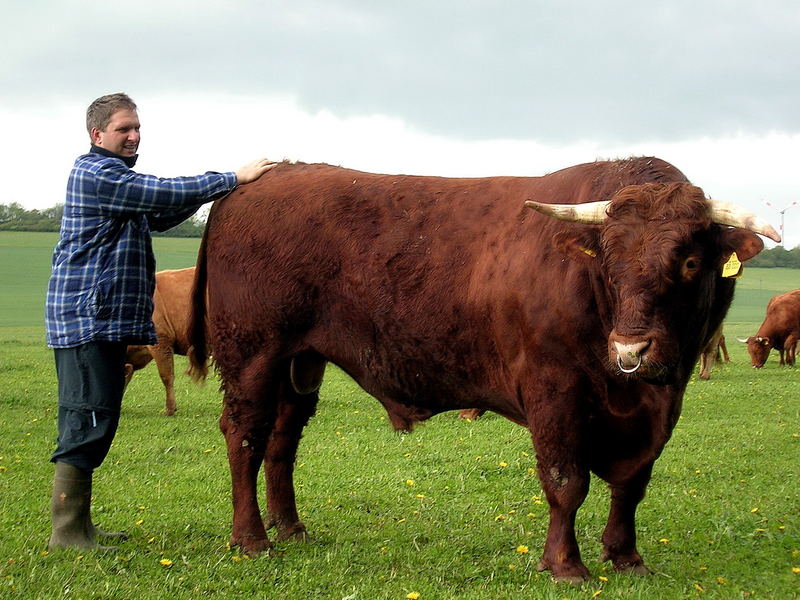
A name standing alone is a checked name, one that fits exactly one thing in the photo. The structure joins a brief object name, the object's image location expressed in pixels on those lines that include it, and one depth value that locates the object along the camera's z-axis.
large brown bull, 4.78
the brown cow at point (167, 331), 13.64
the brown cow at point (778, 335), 22.98
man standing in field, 5.62
